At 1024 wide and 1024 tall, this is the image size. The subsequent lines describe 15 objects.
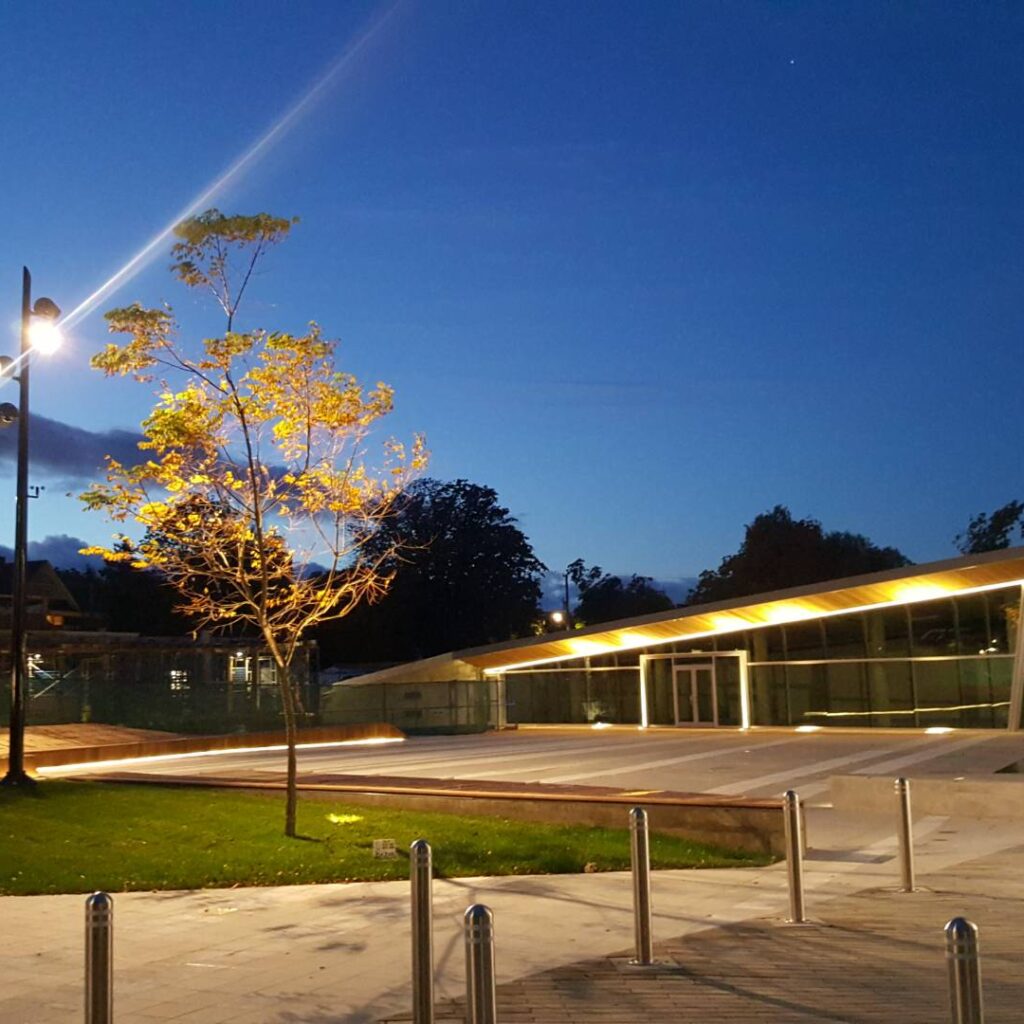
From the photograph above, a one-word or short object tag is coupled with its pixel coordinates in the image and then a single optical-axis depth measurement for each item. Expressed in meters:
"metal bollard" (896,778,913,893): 10.66
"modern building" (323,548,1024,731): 35.31
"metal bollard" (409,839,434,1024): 6.24
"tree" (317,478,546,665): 71.69
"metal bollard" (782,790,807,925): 9.25
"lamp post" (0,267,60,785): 17.20
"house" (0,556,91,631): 60.28
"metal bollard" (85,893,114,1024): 5.08
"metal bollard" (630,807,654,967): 7.90
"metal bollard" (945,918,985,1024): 4.60
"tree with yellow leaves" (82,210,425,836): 14.10
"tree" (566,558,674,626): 104.88
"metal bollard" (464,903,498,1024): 4.99
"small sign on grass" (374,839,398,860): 12.79
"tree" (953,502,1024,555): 69.69
